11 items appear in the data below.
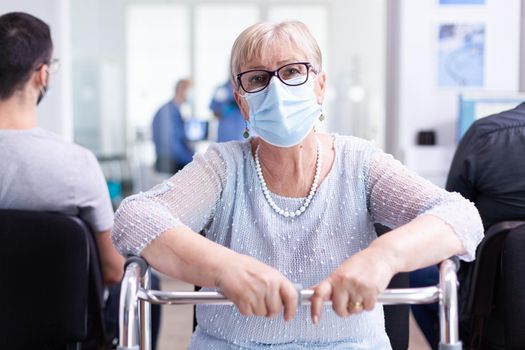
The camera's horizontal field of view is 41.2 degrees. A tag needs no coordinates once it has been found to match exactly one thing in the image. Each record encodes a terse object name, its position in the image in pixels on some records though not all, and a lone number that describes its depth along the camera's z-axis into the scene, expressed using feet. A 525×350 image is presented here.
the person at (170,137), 18.13
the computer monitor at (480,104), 10.37
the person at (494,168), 5.87
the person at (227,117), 16.92
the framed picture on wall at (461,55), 11.96
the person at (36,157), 6.01
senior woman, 3.97
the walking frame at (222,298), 3.47
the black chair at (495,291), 4.92
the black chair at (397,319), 4.82
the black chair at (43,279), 5.25
